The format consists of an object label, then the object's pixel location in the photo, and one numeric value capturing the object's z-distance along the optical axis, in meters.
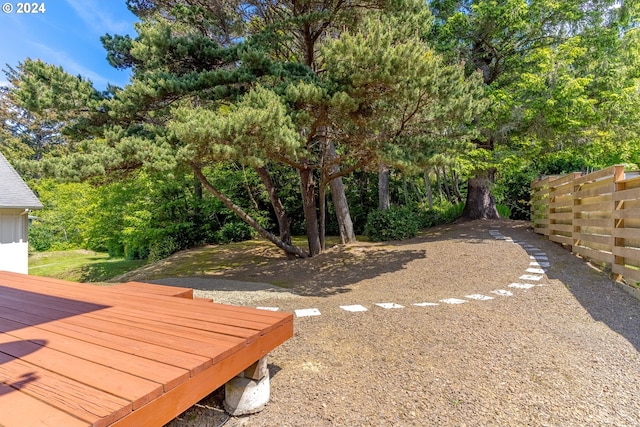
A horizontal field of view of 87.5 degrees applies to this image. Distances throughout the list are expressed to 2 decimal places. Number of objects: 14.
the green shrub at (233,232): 11.98
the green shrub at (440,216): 11.50
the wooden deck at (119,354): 1.23
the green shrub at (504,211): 11.20
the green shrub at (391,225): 9.56
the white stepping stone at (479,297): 4.12
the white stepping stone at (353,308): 3.72
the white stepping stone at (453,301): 4.00
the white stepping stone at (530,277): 4.79
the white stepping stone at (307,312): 3.56
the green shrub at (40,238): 16.66
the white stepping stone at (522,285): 4.49
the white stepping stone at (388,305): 3.84
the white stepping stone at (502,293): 4.22
